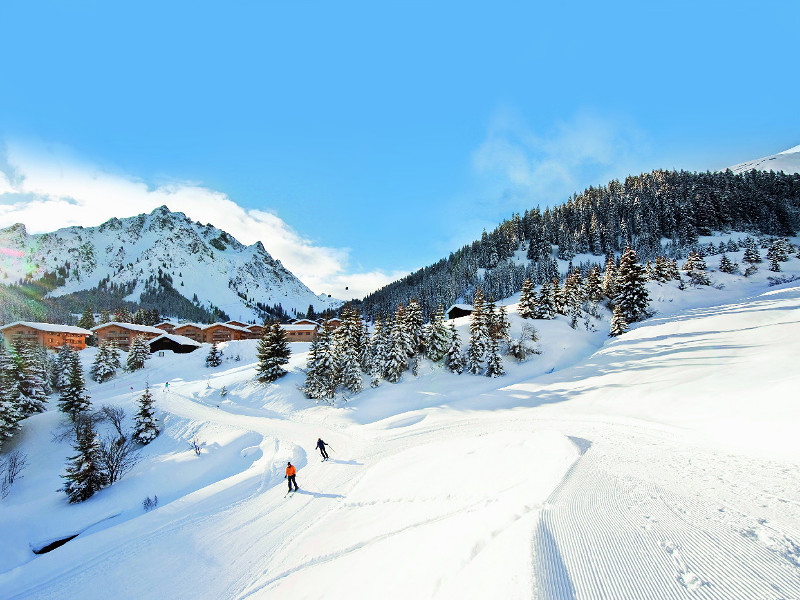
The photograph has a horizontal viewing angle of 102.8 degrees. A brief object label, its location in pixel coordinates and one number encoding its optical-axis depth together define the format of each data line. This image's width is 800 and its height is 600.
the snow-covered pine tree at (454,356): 37.12
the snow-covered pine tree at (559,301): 51.81
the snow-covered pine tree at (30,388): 33.31
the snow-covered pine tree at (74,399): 32.24
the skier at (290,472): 13.45
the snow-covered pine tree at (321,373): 31.89
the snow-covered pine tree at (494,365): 35.56
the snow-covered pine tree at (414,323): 39.50
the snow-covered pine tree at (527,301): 49.47
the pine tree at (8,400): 27.28
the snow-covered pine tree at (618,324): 42.28
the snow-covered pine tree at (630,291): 45.34
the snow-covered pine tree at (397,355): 35.41
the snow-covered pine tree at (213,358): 53.00
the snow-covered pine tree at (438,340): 38.75
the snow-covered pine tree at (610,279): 54.75
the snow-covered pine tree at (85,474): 19.89
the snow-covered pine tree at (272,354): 36.75
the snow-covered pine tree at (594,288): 54.94
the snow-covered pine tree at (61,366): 44.31
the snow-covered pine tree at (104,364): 49.78
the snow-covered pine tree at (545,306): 48.47
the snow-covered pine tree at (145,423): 27.91
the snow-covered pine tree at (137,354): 53.38
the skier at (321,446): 17.44
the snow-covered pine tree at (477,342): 36.97
